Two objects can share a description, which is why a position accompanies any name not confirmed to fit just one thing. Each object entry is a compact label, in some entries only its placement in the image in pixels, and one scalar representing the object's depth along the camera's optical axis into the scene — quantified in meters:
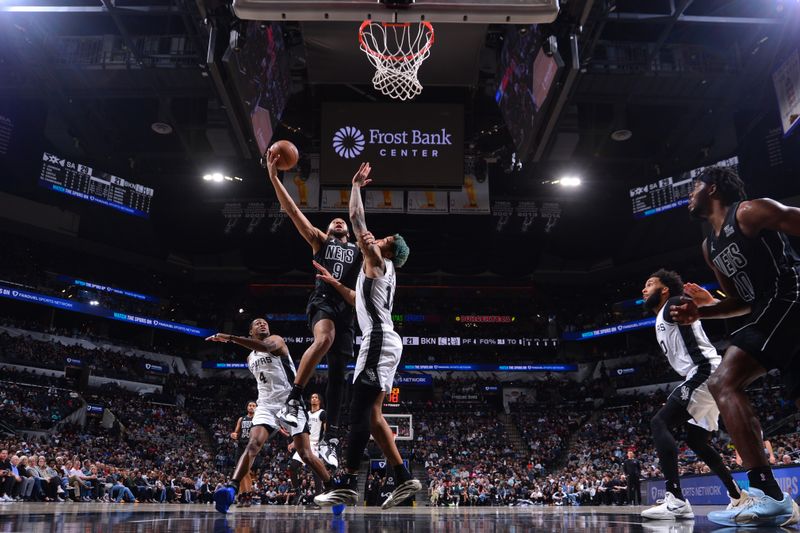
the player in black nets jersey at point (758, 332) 3.07
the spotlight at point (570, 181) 19.96
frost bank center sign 12.49
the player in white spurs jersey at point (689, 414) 4.85
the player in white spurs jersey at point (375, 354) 4.27
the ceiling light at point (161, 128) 16.42
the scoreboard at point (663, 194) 18.00
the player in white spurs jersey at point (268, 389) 5.87
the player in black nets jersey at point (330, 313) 4.96
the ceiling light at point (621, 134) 16.33
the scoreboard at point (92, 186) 19.20
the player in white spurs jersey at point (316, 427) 9.66
